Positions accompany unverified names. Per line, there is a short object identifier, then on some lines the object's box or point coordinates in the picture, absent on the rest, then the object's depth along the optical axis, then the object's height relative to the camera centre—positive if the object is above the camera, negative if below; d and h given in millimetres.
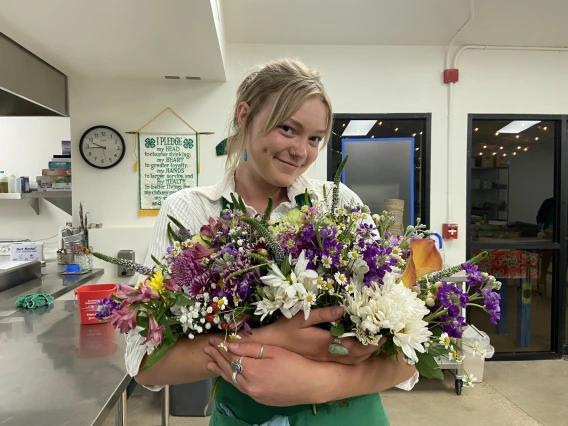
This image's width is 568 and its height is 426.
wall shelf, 3387 +77
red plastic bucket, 1767 -432
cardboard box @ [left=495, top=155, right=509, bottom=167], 3615 +412
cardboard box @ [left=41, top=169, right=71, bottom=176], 3346 +291
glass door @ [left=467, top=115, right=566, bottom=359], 3551 -164
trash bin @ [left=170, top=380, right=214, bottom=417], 2684 -1333
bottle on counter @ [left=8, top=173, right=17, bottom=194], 3627 +193
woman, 683 -237
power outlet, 3102 -400
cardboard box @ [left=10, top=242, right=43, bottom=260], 2924 -348
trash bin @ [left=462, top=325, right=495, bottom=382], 3073 -1242
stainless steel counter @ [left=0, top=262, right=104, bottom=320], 2150 -525
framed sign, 3154 +332
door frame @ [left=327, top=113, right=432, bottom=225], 3309 +492
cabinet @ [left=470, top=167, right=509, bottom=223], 3555 +113
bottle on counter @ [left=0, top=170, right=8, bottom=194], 3625 +198
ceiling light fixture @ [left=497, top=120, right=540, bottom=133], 3549 +725
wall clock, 3098 +468
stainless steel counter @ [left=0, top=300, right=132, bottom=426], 1037 -547
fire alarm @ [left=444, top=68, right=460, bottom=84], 3236 +1082
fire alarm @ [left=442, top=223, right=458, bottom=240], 3352 -219
